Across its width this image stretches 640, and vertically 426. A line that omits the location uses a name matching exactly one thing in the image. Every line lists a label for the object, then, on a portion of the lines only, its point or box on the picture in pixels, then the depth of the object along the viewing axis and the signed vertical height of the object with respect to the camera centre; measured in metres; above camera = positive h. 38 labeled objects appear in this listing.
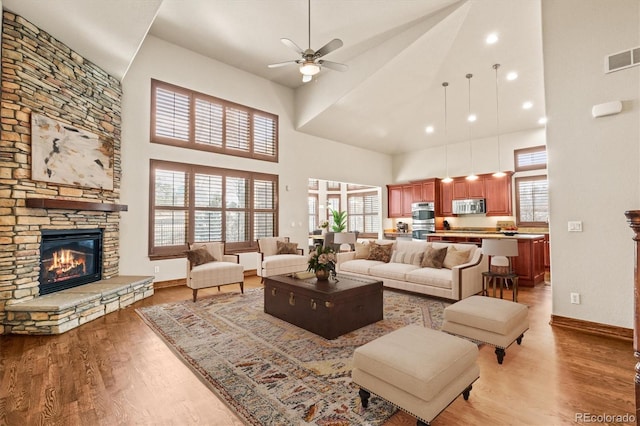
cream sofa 4.21 -0.83
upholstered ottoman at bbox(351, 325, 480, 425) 1.66 -0.91
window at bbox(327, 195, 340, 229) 12.81 +0.79
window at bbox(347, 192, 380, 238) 12.10 +0.28
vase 3.71 -0.69
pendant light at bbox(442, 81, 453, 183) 8.41 +2.02
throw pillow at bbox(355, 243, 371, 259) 5.75 -0.60
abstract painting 3.71 +0.94
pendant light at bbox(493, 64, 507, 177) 5.76 +2.45
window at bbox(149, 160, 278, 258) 5.67 +0.30
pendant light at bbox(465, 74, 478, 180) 6.15 +2.55
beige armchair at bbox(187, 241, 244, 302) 4.65 -0.79
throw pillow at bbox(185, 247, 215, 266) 4.84 -0.59
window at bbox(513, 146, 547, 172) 7.33 +1.54
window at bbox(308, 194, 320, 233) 12.61 +0.39
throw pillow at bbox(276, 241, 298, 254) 6.33 -0.60
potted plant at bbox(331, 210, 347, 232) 10.38 -0.11
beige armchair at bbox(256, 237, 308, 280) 5.78 -0.76
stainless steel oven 8.67 -0.02
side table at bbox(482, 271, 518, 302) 4.20 -0.90
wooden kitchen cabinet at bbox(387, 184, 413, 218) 9.52 +0.66
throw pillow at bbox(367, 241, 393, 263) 5.48 -0.62
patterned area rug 1.95 -1.26
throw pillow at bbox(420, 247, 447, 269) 4.73 -0.63
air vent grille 3.06 +1.68
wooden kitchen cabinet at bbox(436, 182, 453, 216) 8.69 +0.55
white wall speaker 3.12 +1.18
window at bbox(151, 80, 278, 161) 5.70 +2.11
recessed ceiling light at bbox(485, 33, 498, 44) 4.98 +3.11
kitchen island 5.48 -0.81
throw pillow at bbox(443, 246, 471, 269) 4.53 -0.60
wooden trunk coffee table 3.15 -0.97
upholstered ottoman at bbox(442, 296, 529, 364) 2.60 -0.96
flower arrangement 3.63 -0.50
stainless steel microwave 7.96 +0.35
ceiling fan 3.59 +2.10
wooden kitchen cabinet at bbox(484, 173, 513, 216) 7.55 +0.62
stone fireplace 3.37 +0.17
